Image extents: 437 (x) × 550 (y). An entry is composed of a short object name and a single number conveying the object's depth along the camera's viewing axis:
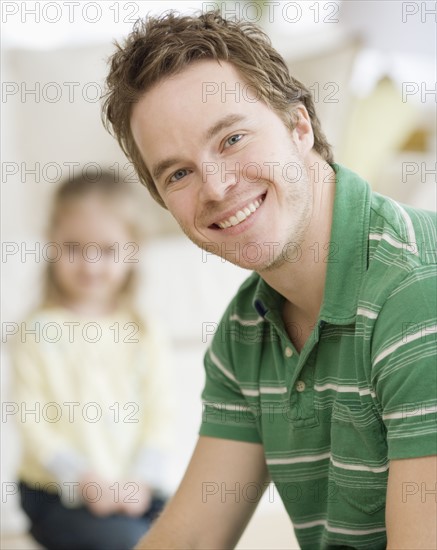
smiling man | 1.78
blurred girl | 2.44
